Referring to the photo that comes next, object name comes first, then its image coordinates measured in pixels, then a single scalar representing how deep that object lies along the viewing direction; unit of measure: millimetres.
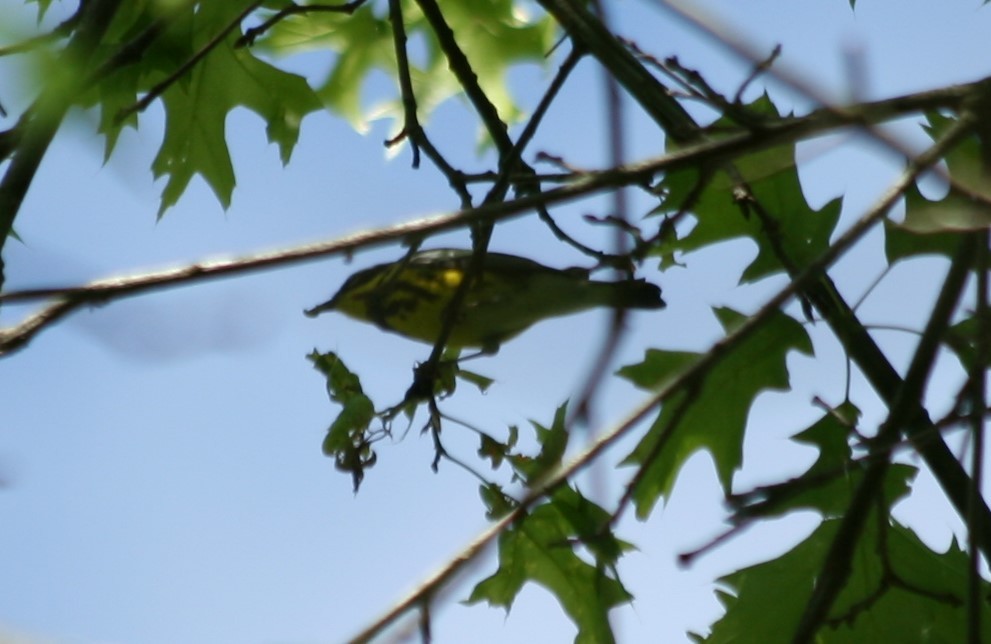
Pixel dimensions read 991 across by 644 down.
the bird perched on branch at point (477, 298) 8750
